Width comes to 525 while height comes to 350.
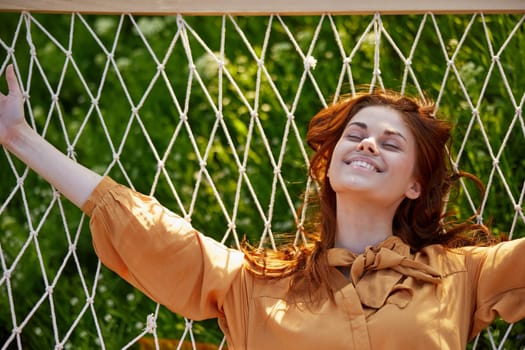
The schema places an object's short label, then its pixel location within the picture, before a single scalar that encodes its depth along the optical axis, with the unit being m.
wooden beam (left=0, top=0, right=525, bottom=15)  3.96
